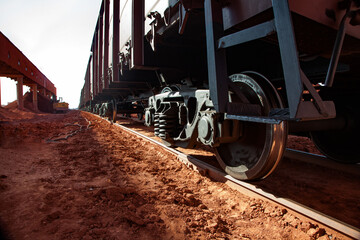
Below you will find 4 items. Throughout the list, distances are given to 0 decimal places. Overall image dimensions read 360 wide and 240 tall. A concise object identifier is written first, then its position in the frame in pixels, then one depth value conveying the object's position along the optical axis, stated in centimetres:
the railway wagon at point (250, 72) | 134
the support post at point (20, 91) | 1922
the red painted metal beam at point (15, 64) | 1412
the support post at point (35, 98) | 2437
